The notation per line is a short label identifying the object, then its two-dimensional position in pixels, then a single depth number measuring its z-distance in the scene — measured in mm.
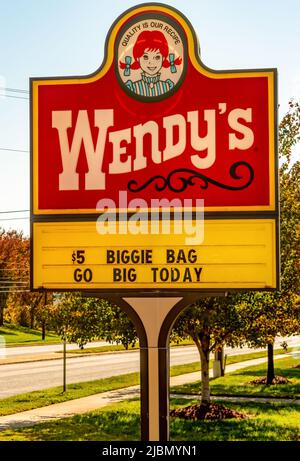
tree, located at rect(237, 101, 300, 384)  17703
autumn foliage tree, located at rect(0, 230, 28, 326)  62125
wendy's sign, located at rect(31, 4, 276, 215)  8969
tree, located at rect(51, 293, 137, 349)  17969
